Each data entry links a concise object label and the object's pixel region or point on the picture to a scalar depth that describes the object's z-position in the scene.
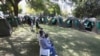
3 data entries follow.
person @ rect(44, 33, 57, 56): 3.13
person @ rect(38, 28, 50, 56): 3.10
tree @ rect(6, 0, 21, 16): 13.02
